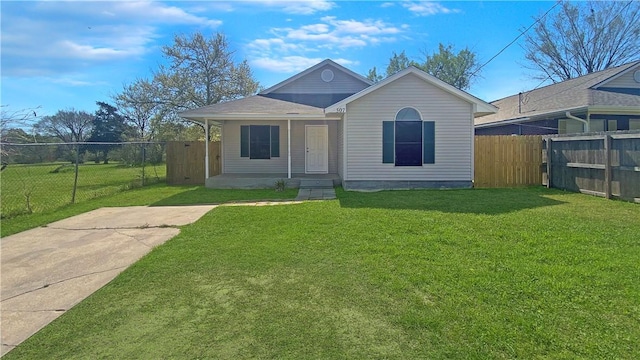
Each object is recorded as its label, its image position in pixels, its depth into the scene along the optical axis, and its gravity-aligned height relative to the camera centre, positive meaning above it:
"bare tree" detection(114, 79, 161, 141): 25.41 +4.96
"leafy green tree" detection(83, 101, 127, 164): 33.53 +4.44
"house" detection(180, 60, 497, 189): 10.78 +1.12
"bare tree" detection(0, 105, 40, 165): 7.28 +1.04
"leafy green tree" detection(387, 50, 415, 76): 35.31 +10.70
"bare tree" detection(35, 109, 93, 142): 27.96 +4.36
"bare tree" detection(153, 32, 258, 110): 23.81 +6.61
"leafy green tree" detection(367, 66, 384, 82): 36.41 +9.78
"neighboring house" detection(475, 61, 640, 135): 13.65 +2.56
